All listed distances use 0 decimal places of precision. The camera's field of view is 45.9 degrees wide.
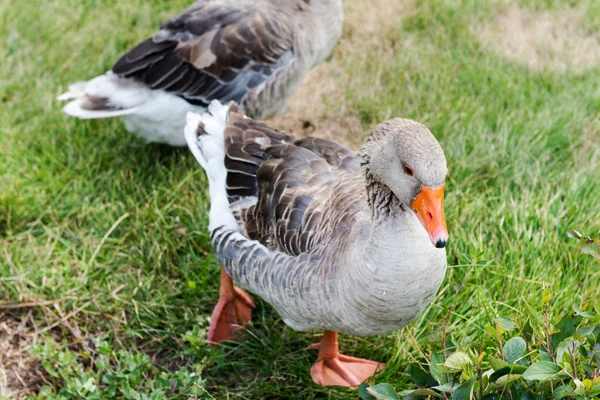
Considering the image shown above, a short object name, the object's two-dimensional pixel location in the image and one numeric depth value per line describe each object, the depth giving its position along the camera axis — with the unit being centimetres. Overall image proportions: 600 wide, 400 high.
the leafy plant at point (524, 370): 223
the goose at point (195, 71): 428
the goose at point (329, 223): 246
